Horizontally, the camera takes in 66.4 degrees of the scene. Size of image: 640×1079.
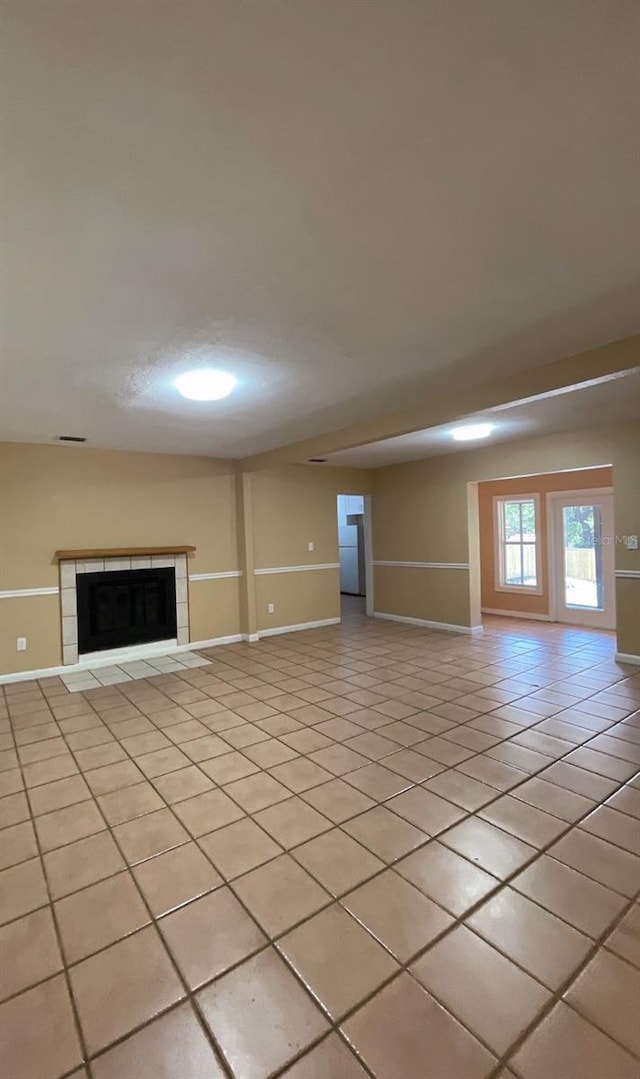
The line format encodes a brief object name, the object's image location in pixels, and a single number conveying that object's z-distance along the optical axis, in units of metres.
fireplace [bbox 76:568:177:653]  5.06
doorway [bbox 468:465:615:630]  6.21
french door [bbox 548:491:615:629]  6.19
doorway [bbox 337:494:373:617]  9.62
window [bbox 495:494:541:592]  7.07
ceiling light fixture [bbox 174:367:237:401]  2.77
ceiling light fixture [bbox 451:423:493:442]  4.55
